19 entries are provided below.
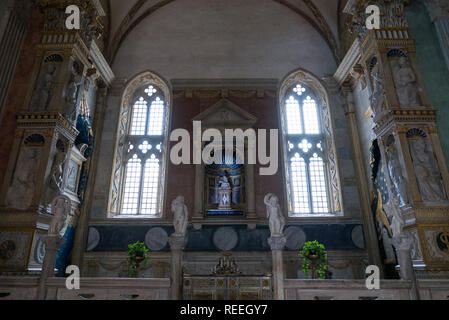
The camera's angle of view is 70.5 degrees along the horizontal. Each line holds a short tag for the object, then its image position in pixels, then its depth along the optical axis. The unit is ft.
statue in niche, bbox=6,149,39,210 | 29.25
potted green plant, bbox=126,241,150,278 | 34.68
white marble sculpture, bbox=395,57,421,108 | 31.45
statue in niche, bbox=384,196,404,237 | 22.81
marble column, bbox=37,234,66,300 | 22.39
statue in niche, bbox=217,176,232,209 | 41.59
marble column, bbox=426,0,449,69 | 33.04
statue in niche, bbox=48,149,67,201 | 30.81
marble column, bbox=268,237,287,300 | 20.89
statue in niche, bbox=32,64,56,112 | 32.73
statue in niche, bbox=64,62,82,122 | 33.78
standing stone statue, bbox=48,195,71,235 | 23.49
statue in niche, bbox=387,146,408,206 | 28.91
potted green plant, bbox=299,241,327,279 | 35.06
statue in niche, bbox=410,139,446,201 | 28.12
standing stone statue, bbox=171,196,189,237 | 23.21
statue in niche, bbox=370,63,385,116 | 32.60
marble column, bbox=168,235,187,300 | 21.21
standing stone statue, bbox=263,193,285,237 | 22.46
